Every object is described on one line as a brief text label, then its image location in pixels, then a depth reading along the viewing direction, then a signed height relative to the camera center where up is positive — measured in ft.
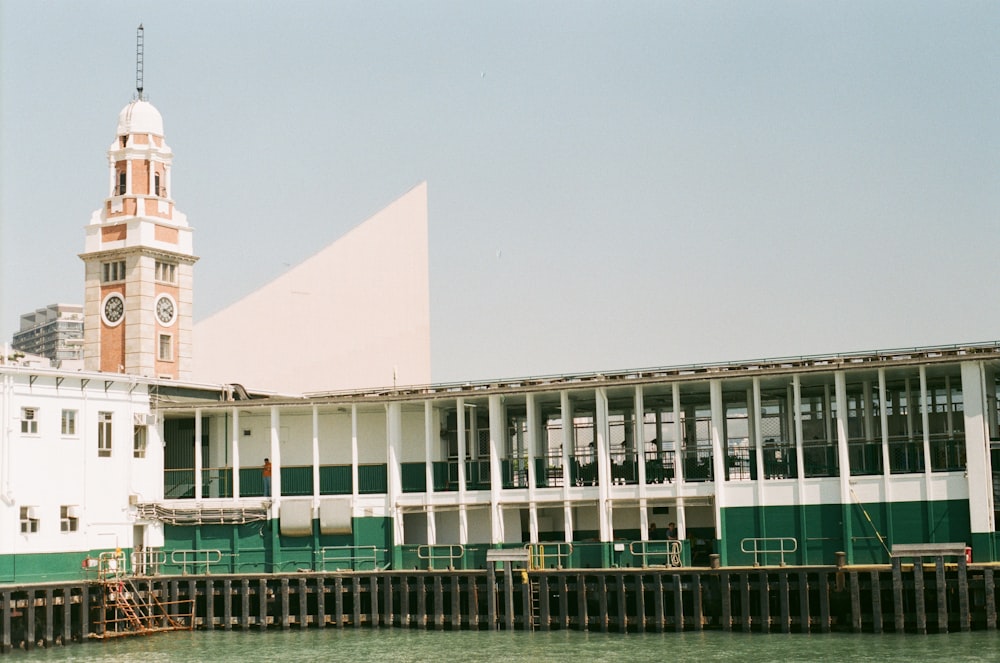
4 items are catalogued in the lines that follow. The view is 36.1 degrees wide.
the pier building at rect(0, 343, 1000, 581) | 131.13 +4.41
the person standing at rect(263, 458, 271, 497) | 153.89 +4.46
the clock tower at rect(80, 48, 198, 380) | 229.66 +40.49
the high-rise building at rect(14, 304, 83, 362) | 523.29 +70.98
